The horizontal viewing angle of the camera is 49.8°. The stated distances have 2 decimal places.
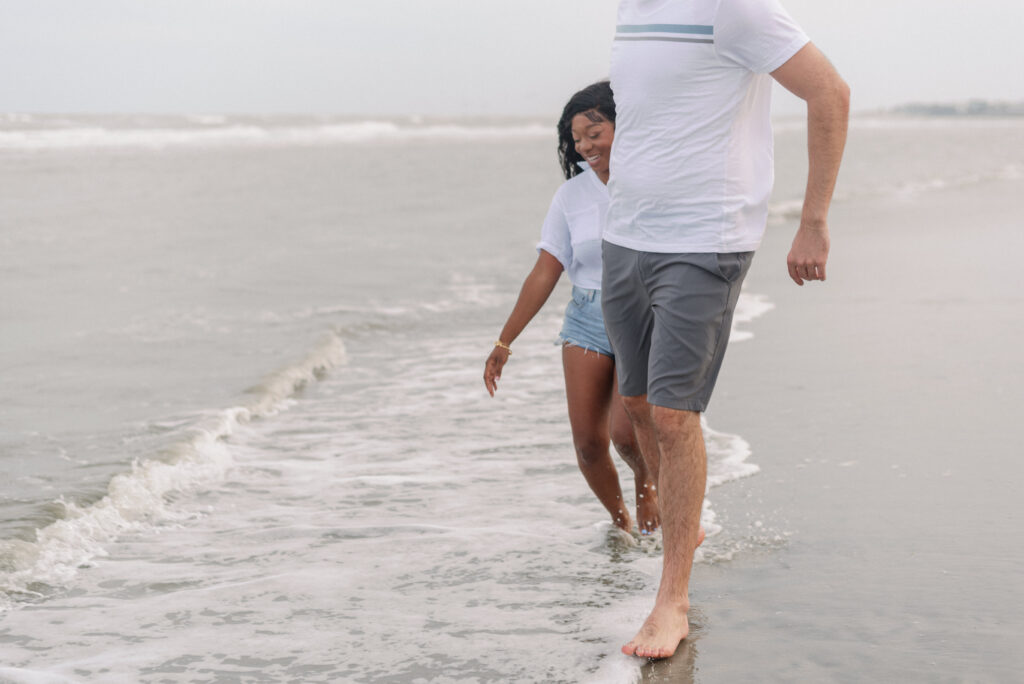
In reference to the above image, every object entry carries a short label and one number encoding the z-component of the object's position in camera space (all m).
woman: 3.98
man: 3.02
